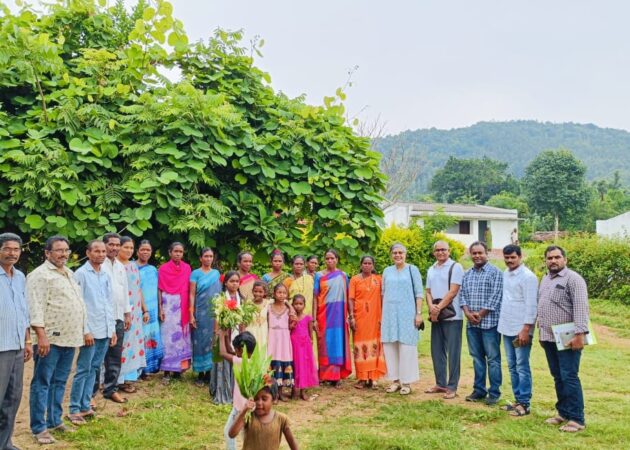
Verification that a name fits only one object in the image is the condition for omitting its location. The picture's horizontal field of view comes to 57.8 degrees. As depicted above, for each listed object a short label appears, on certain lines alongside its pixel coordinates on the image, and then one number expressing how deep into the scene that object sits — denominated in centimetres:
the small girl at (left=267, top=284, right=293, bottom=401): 688
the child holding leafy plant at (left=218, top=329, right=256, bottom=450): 451
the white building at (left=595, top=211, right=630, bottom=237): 2955
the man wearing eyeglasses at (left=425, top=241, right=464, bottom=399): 702
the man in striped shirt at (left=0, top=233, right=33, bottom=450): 439
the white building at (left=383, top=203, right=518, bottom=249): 3694
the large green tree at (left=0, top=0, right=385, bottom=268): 653
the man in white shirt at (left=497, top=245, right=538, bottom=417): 601
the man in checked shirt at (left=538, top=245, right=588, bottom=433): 551
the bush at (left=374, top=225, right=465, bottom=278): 1642
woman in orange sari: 757
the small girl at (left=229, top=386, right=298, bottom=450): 369
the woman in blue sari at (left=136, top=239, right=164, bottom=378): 691
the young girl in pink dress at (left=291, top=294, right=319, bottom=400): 699
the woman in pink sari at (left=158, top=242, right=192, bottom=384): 720
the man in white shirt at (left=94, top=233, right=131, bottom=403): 609
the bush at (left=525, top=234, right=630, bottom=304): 1675
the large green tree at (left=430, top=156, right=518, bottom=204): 5588
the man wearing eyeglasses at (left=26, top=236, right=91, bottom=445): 491
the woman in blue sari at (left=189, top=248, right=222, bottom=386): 710
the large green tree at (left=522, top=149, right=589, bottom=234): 3953
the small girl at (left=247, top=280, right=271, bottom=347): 653
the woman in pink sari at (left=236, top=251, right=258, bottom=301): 692
